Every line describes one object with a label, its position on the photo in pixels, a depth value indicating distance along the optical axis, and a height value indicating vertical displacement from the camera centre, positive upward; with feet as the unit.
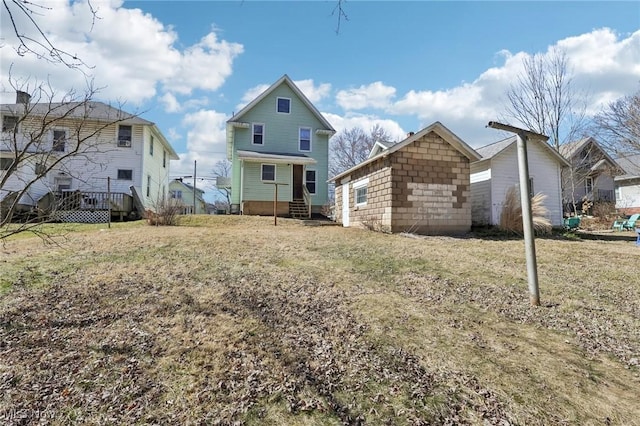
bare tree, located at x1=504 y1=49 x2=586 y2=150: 70.11 +23.04
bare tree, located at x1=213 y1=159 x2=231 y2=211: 90.53 +11.52
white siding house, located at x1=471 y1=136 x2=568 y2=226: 46.75 +6.48
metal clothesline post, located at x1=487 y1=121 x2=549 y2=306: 15.96 +0.71
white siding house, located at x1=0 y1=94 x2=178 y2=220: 58.60 +10.92
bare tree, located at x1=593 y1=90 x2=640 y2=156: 60.41 +17.87
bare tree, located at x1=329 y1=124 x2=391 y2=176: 124.26 +27.27
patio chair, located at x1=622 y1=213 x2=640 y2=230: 55.66 -0.13
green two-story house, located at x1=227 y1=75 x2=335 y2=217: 63.21 +14.34
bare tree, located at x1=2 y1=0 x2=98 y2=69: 9.70 +5.35
